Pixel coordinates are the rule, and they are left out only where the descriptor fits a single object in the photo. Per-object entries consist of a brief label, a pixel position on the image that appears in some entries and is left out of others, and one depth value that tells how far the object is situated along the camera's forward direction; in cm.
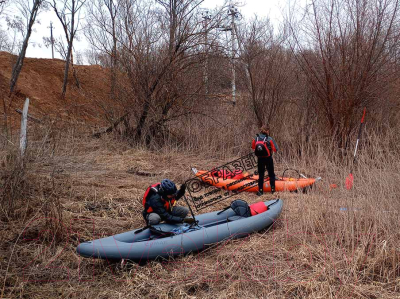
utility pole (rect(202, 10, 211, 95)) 987
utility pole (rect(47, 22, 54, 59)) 2172
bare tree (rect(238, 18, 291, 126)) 1011
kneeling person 446
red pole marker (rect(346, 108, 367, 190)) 495
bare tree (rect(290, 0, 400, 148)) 843
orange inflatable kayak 673
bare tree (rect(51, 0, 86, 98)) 1656
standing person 656
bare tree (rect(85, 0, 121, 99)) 1010
